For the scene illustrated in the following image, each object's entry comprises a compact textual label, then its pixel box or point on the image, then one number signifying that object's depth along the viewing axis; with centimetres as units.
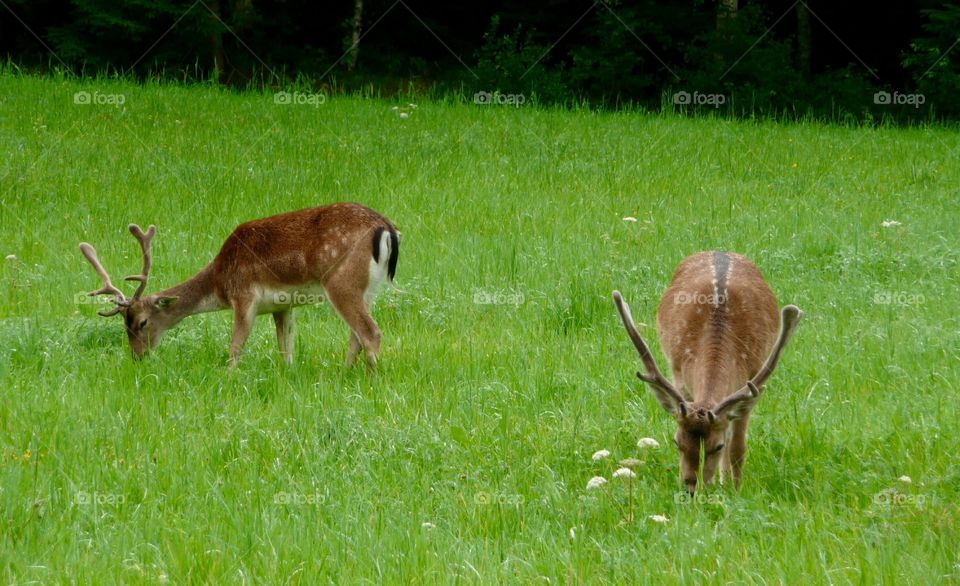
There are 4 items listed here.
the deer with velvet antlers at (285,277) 1502
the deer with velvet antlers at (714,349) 977
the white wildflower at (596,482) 1028
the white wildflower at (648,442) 1063
